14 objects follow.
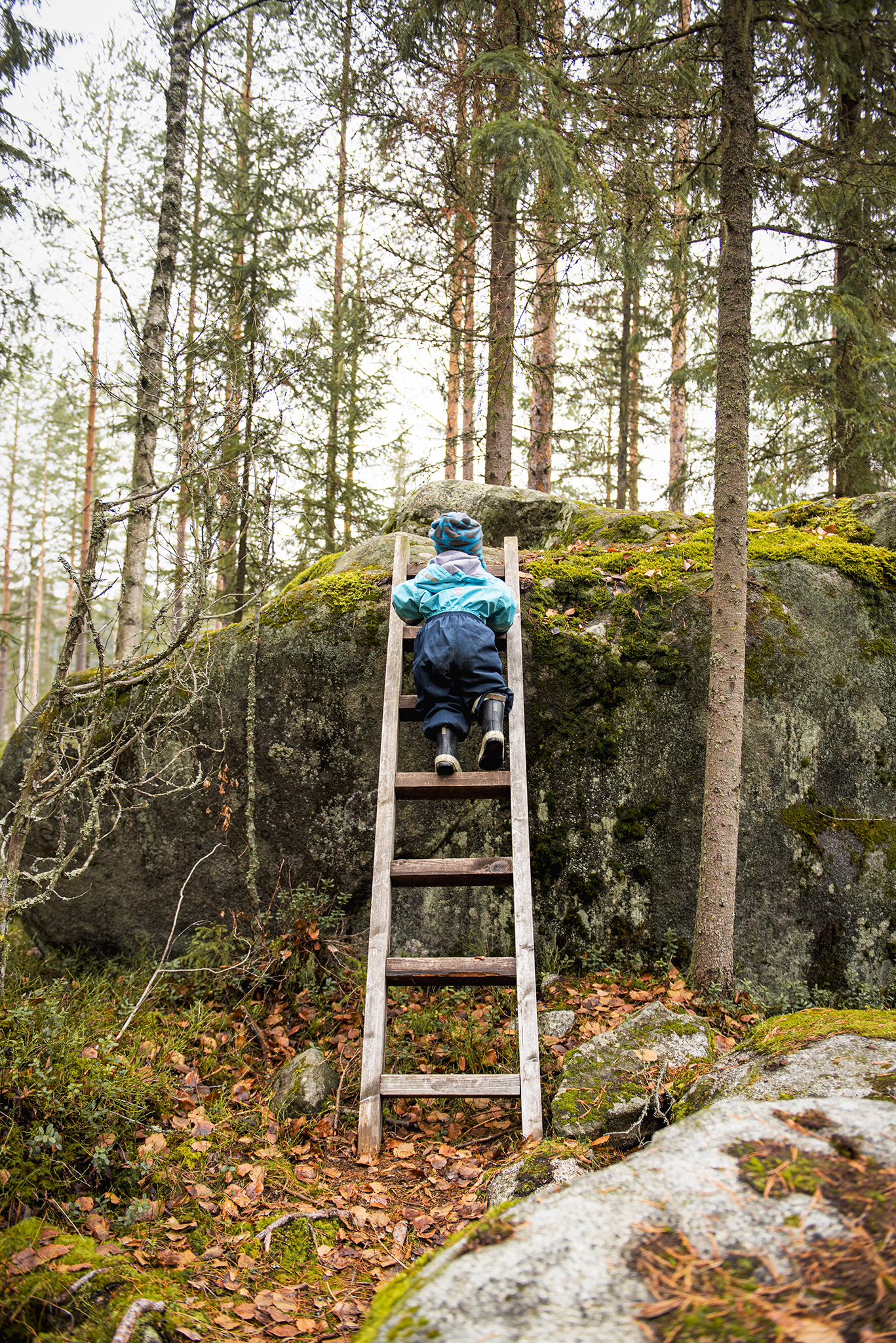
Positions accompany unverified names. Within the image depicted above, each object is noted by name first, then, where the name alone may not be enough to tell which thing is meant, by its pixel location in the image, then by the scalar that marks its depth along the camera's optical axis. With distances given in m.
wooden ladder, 3.27
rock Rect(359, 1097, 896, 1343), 1.20
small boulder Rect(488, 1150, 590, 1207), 2.64
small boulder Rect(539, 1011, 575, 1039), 3.95
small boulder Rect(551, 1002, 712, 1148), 2.97
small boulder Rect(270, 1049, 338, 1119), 3.60
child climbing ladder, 4.20
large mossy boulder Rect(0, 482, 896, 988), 4.68
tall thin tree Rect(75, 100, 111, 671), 15.41
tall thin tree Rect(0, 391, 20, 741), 24.21
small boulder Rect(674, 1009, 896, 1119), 2.22
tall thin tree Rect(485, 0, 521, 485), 7.51
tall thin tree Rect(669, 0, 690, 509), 5.94
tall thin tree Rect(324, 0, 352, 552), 12.15
